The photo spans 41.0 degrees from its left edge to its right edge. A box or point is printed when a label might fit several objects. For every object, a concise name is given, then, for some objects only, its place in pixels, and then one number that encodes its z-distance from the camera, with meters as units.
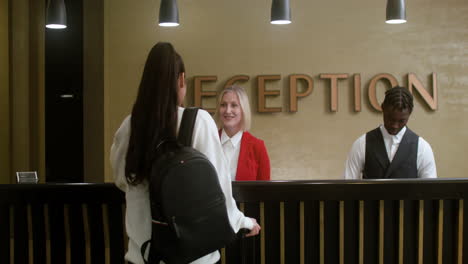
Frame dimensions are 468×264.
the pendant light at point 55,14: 4.70
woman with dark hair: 2.37
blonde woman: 3.90
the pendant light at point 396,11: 4.49
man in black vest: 4.09
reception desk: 3.45
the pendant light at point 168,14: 4.65
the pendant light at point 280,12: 4.54
